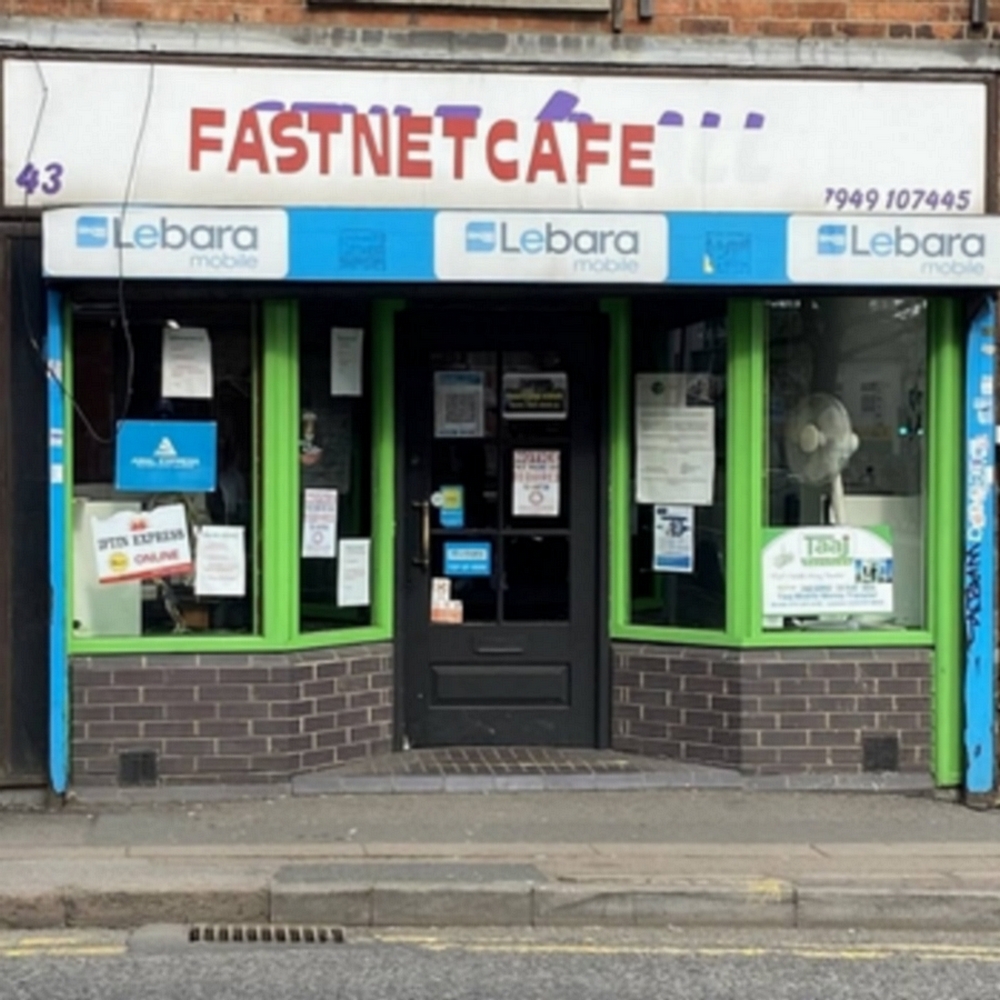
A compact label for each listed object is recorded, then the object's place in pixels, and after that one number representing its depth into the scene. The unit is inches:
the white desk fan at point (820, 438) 320.8
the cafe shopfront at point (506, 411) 293.0
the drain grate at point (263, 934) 229.3
